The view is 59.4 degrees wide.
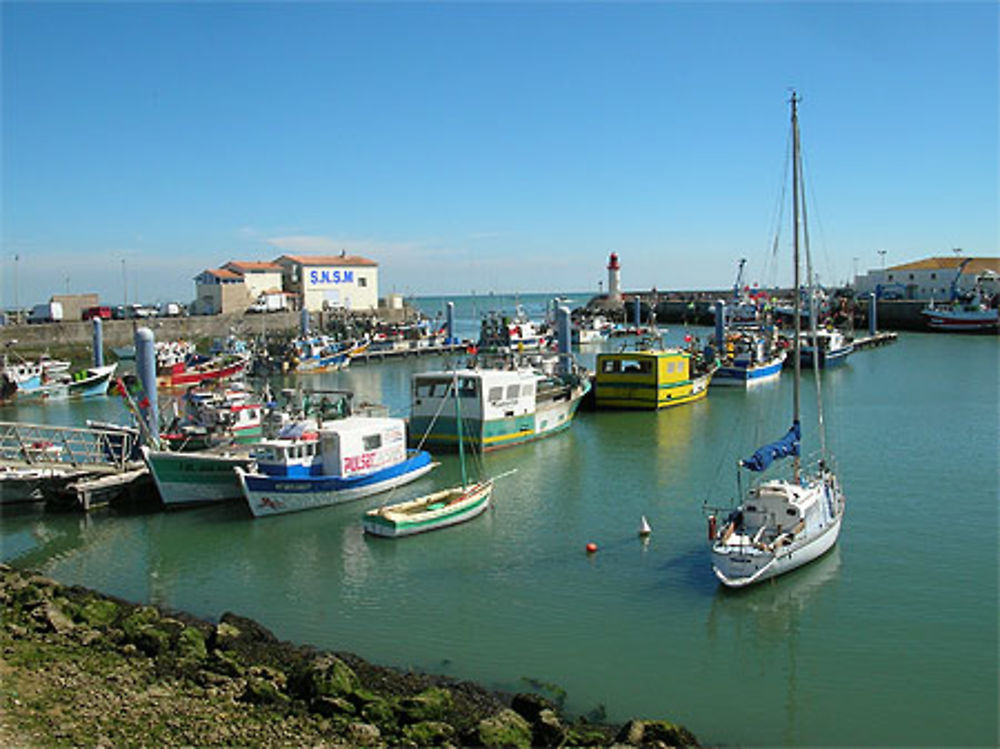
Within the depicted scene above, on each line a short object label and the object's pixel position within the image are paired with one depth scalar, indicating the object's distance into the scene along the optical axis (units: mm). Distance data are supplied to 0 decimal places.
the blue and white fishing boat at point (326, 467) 21766
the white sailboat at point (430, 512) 20000
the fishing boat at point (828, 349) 53812
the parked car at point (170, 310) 77688
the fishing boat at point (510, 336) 61312
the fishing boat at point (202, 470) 22516
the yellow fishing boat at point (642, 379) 39031
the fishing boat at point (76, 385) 47250
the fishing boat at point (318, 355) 59219
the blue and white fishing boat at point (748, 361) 47219
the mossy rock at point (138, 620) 14109
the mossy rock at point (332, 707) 11398
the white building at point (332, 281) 82312
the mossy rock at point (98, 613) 14768
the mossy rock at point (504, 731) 10781
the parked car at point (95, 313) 72875
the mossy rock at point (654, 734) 11031
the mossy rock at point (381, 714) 11297
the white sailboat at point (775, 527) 15875
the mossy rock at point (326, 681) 11844
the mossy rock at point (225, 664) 12578
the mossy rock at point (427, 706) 11531
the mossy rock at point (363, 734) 10703
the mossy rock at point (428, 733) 10914
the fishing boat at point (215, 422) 25953
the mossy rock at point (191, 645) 13258
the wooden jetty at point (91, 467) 22938
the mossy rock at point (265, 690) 11750
